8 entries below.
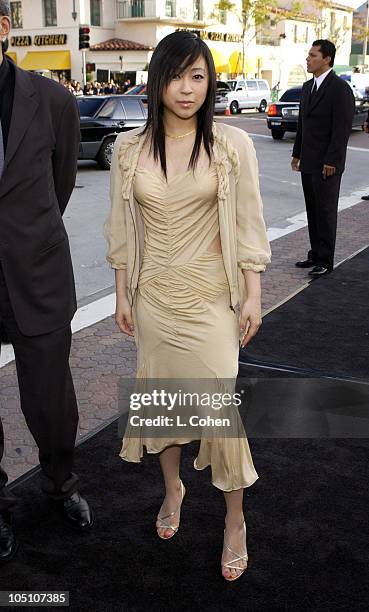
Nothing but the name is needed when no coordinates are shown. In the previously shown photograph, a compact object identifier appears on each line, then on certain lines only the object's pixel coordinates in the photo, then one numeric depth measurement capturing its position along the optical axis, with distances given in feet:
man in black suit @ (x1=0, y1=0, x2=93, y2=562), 8.21
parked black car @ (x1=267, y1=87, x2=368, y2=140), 67.92
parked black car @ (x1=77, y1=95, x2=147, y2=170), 45.85
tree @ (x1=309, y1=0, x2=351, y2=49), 193.98
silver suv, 113.87
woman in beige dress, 8.08
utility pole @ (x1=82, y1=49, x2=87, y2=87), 126.03
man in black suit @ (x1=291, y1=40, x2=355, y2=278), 20.75
